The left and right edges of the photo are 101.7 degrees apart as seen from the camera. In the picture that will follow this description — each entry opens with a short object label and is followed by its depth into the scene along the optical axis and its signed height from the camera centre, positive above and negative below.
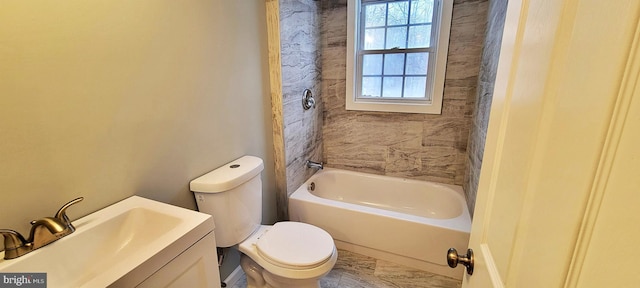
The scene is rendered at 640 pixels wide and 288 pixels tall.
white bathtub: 1.75 -1.04
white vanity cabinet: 0.79 -0.61
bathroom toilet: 1.31 -0.87
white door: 0.27 -0.09
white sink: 0.71 -0.51
